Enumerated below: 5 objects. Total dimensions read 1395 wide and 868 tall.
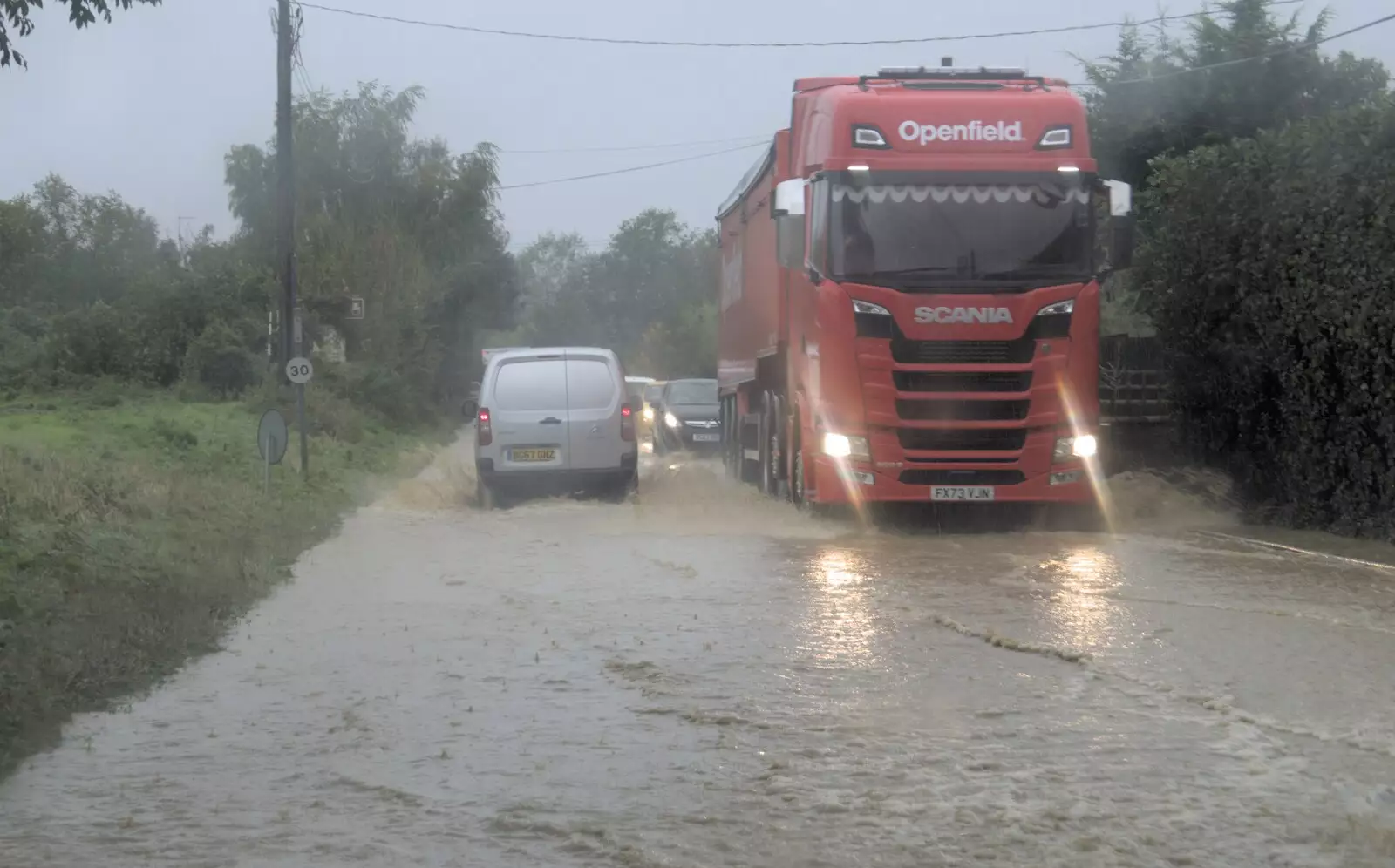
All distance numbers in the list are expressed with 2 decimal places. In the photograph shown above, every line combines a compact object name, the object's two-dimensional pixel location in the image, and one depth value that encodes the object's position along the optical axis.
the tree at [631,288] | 111.19
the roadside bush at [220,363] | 43.84
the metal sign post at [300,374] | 21.62
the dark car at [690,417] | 31.97
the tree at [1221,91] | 34.69
